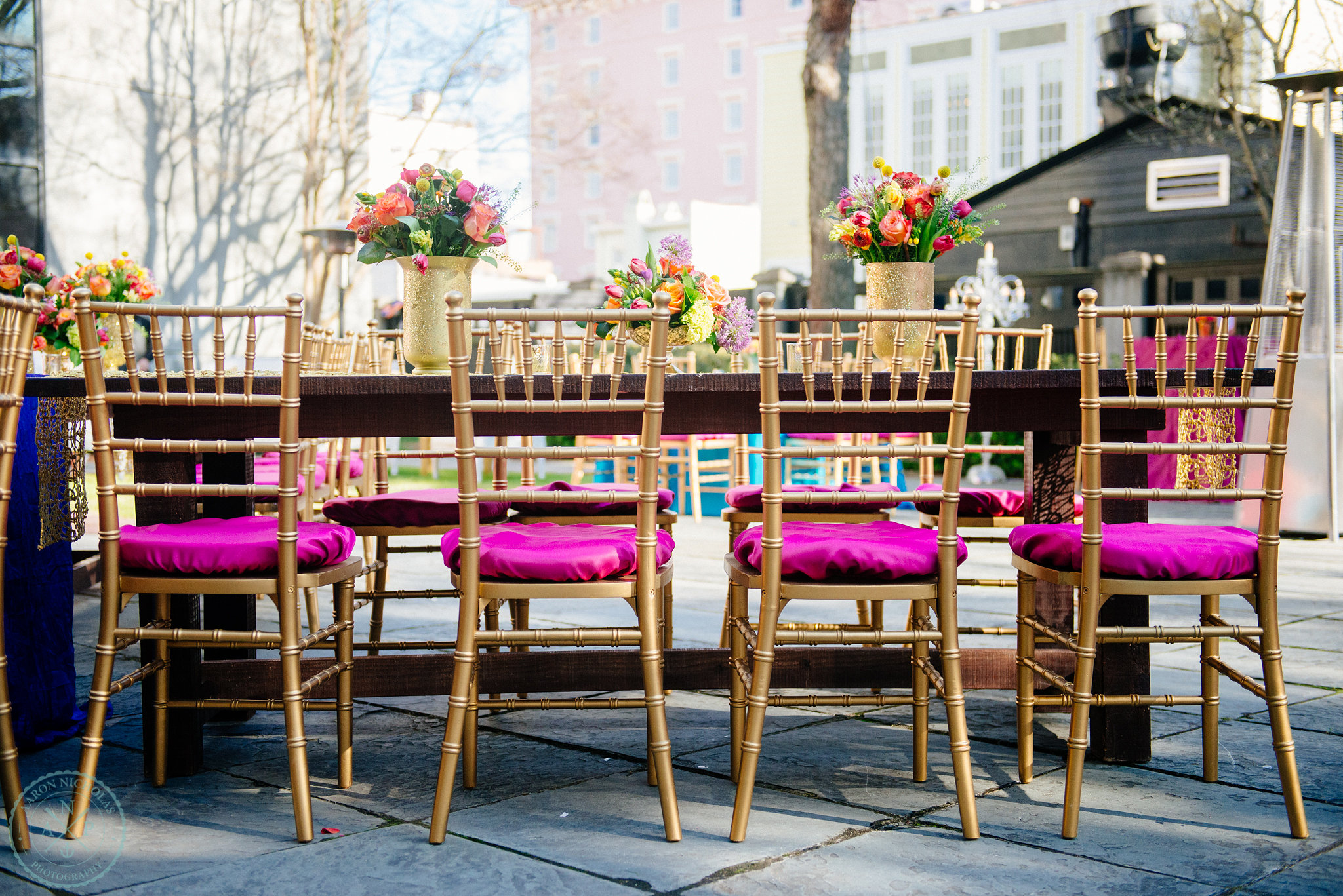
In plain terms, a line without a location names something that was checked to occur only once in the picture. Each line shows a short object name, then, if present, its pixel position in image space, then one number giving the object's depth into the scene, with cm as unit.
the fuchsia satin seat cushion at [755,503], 346
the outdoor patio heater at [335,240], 962
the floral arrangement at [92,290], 419
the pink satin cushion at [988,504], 343
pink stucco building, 3572
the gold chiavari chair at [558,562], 224
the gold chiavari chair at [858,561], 229
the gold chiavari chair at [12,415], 218
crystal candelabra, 1002
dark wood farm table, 262
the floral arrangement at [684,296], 335
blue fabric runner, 291
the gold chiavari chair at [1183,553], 230
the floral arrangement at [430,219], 294
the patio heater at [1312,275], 684
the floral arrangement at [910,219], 320
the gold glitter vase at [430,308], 298
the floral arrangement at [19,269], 409
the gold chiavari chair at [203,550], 228
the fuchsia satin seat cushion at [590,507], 340
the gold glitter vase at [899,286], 319
